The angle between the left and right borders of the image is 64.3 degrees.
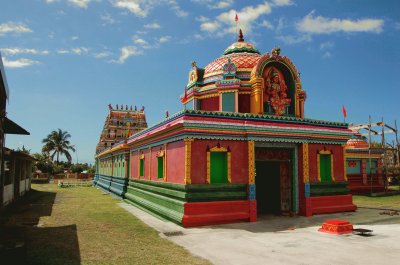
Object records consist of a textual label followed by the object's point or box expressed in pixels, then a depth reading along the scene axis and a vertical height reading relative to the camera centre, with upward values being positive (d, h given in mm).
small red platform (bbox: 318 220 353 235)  11117 -2418
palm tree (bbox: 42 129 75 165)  76875 +3902
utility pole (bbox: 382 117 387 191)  27250 +1592
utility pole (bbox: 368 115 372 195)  26836 +1107
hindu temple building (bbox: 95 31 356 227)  13102 +341
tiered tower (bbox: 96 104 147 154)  53344 +6031
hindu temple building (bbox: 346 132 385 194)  27219 -744
